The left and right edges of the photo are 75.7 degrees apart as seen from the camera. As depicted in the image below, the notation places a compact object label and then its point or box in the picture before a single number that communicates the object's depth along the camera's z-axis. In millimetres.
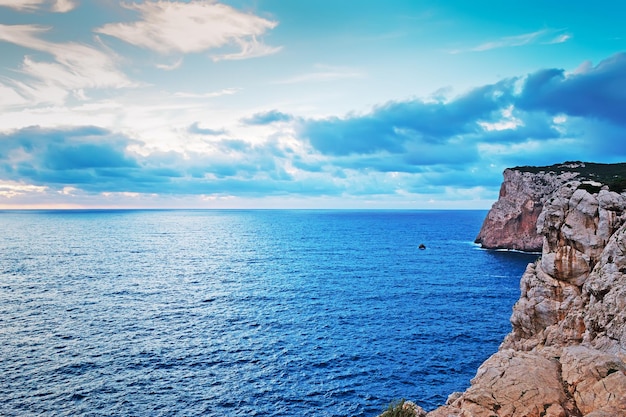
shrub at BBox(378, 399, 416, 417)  24516
